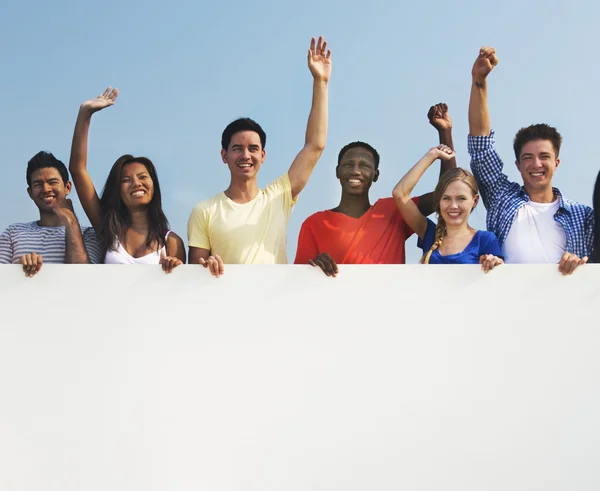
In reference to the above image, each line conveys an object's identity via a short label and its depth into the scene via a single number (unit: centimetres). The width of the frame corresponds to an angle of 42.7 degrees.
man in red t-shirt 483
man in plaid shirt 473
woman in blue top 460
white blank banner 425
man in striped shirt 487
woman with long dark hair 484
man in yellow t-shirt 480
